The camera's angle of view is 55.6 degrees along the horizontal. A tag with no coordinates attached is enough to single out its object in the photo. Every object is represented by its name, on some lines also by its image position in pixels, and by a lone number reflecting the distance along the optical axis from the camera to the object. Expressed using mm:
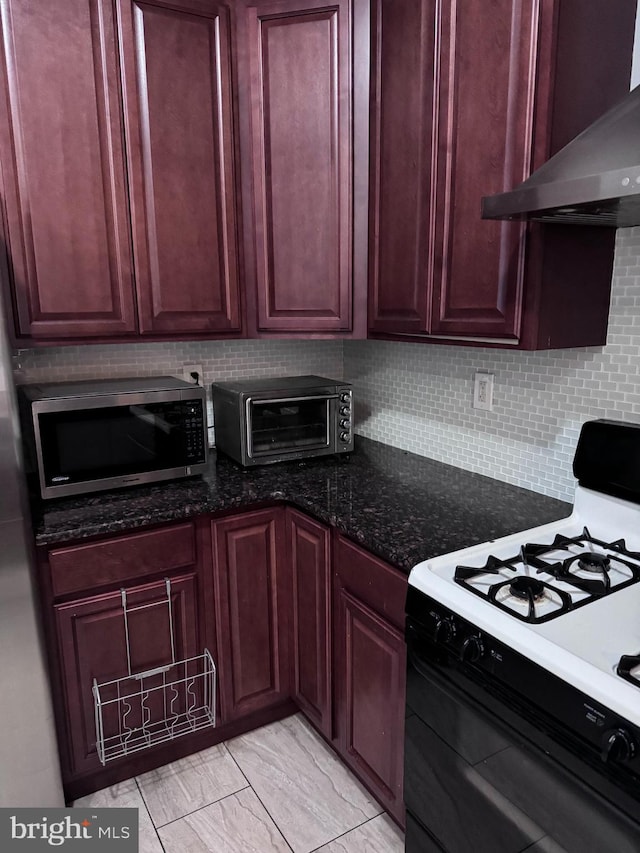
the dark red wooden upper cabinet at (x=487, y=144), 1383
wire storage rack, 1788
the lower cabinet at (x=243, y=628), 1624
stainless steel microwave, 1752
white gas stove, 968
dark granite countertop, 1563
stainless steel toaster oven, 2070
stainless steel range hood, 1056
